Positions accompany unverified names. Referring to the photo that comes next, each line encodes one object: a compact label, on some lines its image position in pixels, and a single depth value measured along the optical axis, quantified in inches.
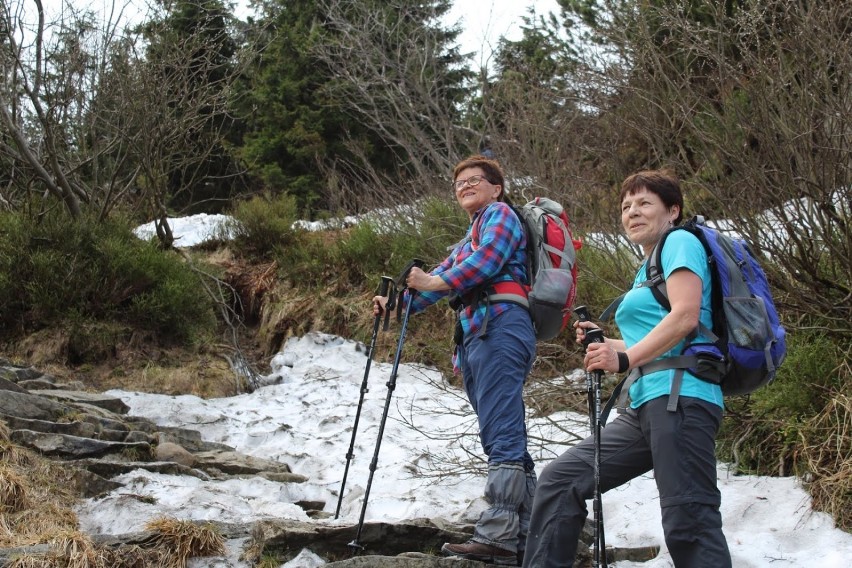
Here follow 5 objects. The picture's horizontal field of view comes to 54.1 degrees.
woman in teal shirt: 110.6
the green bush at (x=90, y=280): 359.6
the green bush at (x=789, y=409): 206.7
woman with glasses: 153.9
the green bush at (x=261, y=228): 484.1
